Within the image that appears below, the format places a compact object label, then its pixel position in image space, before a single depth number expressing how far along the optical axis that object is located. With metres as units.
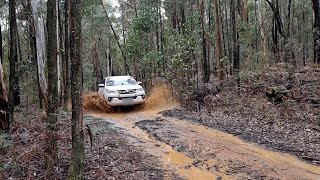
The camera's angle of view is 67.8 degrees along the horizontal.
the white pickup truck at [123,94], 9.57
